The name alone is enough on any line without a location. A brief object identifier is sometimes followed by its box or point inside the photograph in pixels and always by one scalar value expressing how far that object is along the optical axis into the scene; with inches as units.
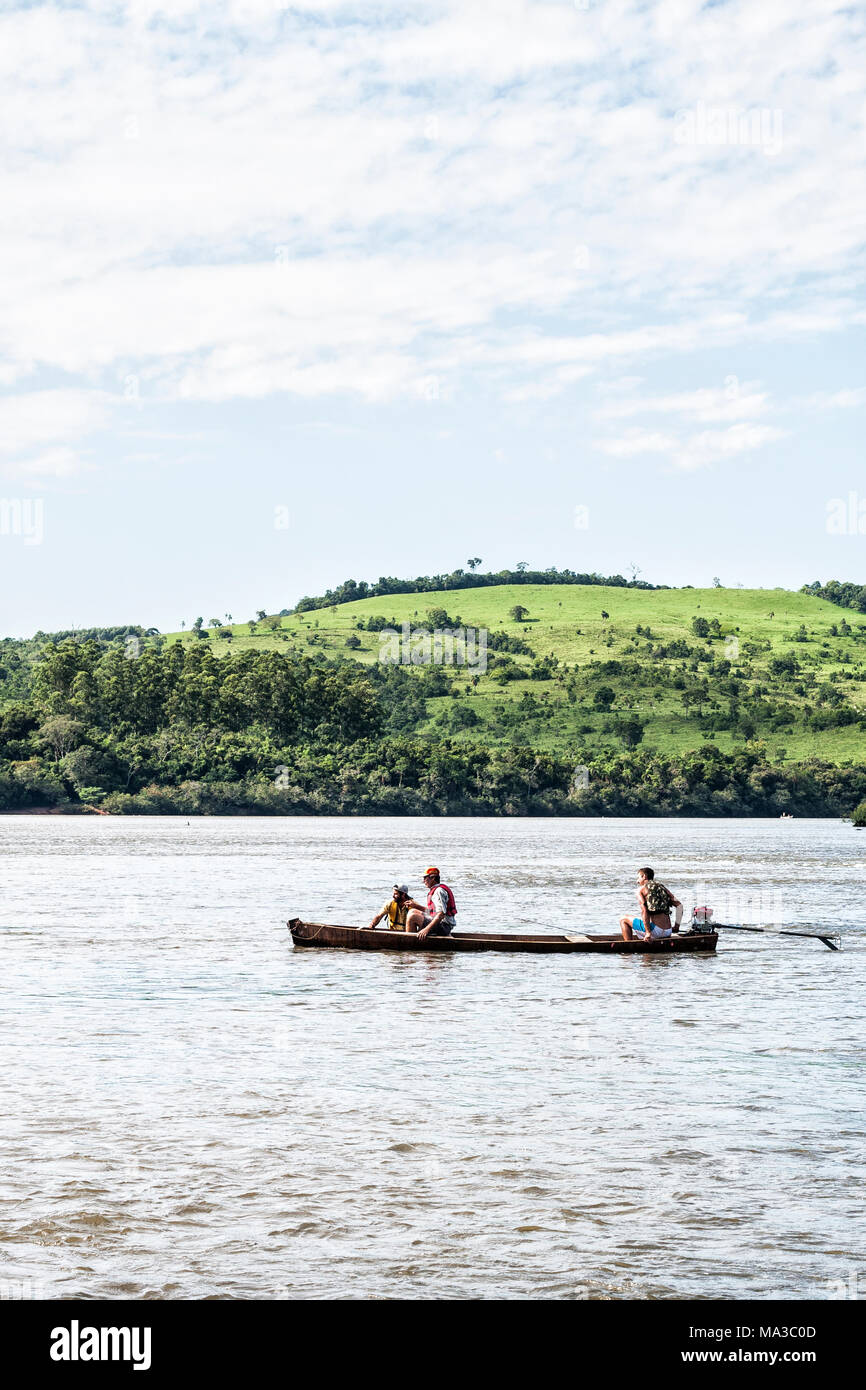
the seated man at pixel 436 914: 1230.9
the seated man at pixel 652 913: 1291.8
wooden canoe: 1244.5
